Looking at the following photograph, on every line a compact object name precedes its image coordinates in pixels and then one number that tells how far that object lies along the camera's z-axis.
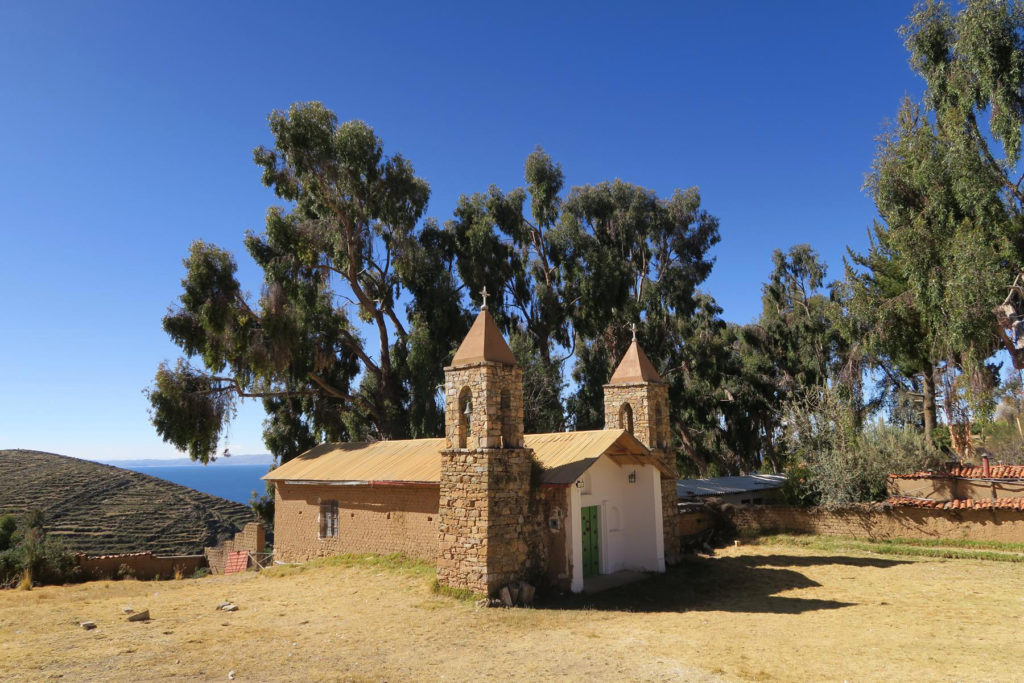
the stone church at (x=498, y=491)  14.62
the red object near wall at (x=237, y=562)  25.69
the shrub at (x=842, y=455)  22.11
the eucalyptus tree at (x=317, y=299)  28.17
